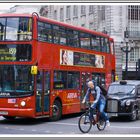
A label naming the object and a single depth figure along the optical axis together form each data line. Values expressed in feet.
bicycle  56.08
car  71.00
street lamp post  168.64
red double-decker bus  66.90
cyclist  57.77
